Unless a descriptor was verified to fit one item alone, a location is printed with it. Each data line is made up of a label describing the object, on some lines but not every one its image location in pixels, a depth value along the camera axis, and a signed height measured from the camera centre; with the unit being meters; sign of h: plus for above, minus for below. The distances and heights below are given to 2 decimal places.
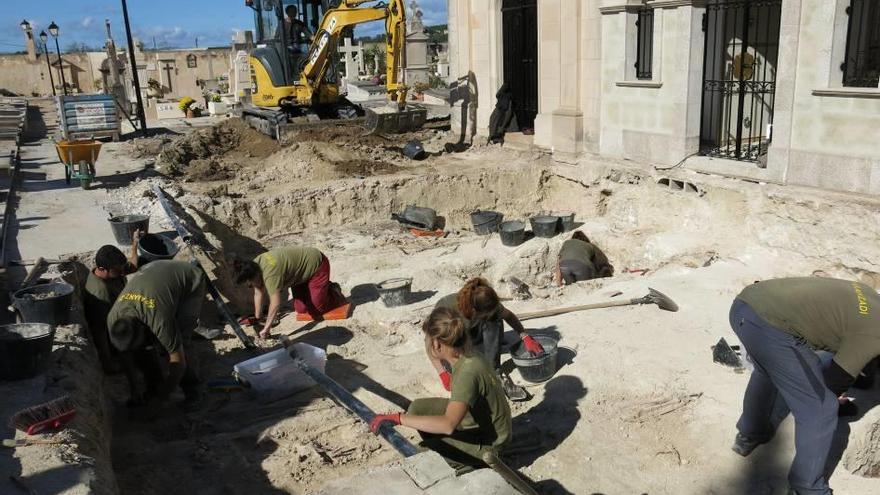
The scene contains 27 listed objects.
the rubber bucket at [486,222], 11.98 -2.51
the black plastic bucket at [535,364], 6.29 -2.59
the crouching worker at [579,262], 9.36 -2.58
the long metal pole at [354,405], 4.16 -2.22
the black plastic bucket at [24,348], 4.89 -1.77
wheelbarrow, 12.03 -1.12
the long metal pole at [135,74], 19.72 +0.36
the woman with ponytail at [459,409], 4.07 -1.98
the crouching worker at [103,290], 6.11 -1.76
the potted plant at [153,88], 34.06 -0.10
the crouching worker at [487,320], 5.68 -2.05
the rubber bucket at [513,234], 11.19 -2.55
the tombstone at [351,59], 35.63 +0.94
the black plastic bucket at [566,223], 11.51 -2.48
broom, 4.26 -1.98
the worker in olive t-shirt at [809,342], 4.02 -1.64
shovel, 7.59 -2.57
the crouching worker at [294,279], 7.57 -2.19
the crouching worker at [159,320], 5.62 -1.88
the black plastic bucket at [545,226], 11.26 -2.47
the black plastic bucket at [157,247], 7.78 -1.81
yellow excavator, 15.42 +0.33
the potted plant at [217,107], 27.50 -0.93
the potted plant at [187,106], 26.56 -0.80
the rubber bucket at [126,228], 8.74 -1.72
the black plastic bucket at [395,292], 8.78 -2.65
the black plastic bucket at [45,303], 5.71 -1.71
